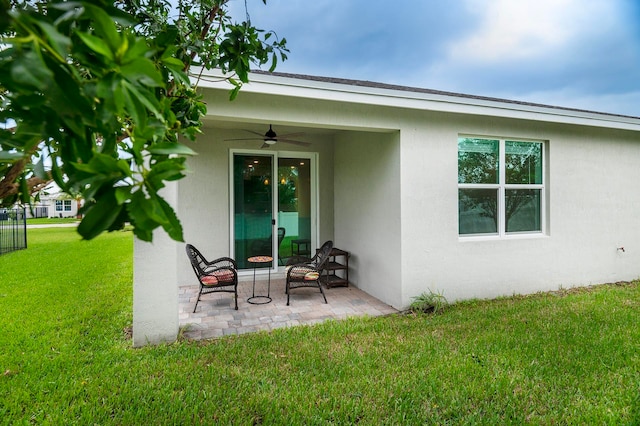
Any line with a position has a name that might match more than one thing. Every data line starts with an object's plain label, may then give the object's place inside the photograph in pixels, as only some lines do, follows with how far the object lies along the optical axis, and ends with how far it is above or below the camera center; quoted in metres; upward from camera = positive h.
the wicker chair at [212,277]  5.09 -1.00
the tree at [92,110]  0.60 +0.21
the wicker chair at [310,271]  5.66 -1.02
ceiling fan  6.20 +1.42
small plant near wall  5.13 -1.43
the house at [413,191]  4.65 +0.38
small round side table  5.68 -1.51
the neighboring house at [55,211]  38.25 +0.31
